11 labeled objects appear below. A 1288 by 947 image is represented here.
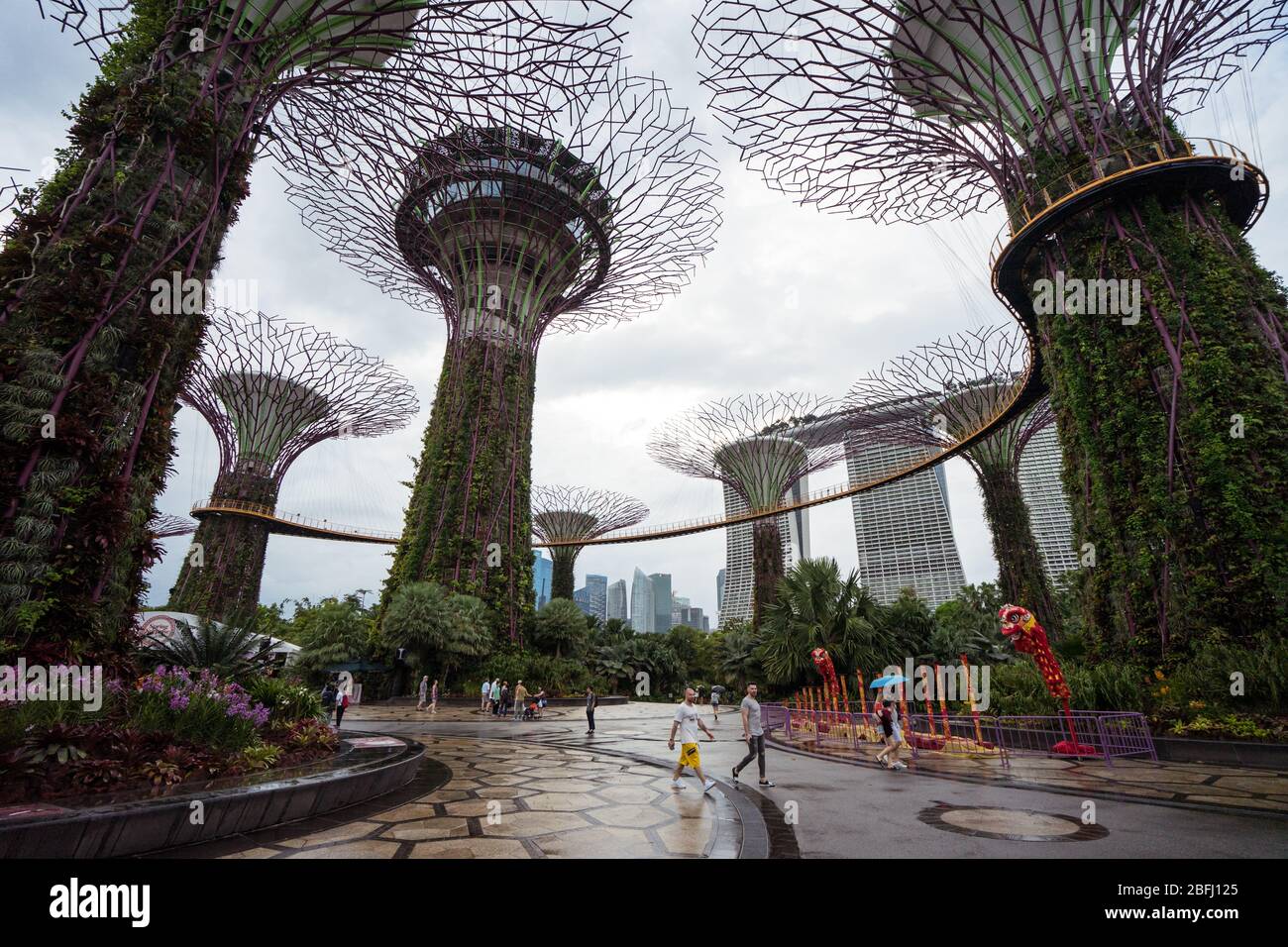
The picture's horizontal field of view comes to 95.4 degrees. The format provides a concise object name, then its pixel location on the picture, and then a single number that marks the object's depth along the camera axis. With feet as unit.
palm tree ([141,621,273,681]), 25.14
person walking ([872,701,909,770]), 28.71
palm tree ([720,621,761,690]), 85.30
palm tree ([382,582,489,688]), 70.74
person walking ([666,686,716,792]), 22.43
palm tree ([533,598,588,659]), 89.10
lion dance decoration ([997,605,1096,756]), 32.07
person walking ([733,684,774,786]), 23.67
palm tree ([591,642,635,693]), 101.55
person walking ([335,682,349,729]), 42.11
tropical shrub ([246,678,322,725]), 25.73
